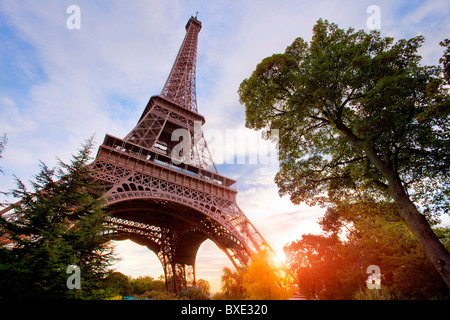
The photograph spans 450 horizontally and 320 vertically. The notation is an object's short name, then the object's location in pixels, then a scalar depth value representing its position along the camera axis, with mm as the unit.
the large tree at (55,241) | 6016
